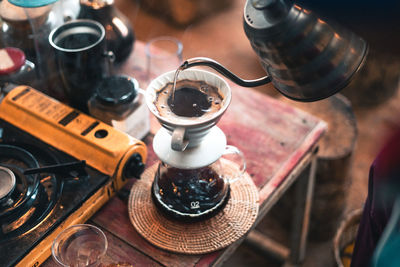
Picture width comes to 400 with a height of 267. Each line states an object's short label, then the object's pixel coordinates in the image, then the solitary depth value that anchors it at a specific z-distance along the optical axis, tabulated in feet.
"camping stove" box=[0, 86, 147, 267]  3.10
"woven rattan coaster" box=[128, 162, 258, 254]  3.20
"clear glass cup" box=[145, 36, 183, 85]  4.76
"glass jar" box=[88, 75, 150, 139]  3.74
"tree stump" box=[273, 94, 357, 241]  5.06
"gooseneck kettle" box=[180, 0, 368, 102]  2.17
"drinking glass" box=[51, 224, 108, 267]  3.00
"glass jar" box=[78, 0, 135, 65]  4.42
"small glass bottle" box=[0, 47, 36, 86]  4.06
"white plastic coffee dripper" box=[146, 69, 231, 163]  2.84
